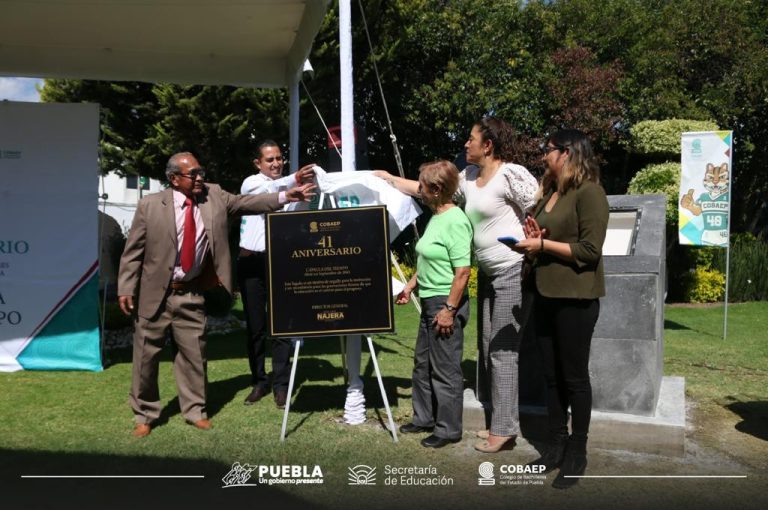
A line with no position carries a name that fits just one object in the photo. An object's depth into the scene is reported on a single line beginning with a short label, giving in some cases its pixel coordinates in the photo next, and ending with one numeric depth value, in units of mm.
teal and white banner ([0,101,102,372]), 6574
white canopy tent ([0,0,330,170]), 6164
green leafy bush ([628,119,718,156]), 14312
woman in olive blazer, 3734
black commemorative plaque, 4617
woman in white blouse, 4340
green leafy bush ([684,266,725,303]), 13453
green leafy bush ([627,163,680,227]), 13242
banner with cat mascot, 9539
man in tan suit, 4828
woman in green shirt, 4391
